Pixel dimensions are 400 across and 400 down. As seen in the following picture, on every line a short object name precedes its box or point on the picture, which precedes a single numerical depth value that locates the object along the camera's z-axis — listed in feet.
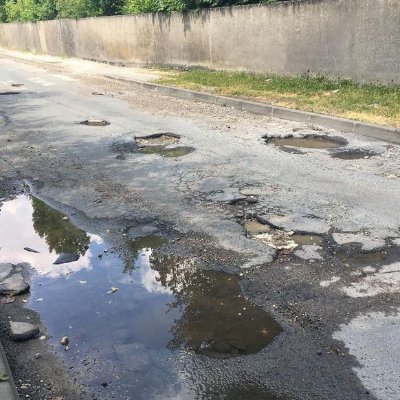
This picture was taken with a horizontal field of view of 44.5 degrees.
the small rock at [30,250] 15.07
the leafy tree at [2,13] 127.79
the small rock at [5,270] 13.42
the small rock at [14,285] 12.57
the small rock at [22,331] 10.57
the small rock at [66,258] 14.24
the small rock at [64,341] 10.38
